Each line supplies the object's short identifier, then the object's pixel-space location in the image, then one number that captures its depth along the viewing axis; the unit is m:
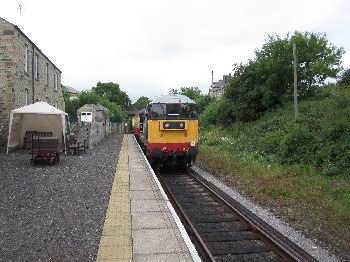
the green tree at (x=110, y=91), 110.18
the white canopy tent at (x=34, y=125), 20.31
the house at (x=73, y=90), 109.07
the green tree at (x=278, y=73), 29.75
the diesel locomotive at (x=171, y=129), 15.45
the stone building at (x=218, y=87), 84.72
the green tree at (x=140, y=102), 132.00
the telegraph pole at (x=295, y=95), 22.09
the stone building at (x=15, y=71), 20.67
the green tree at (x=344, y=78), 23.51
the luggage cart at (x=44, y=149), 15.77
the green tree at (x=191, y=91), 74.27
